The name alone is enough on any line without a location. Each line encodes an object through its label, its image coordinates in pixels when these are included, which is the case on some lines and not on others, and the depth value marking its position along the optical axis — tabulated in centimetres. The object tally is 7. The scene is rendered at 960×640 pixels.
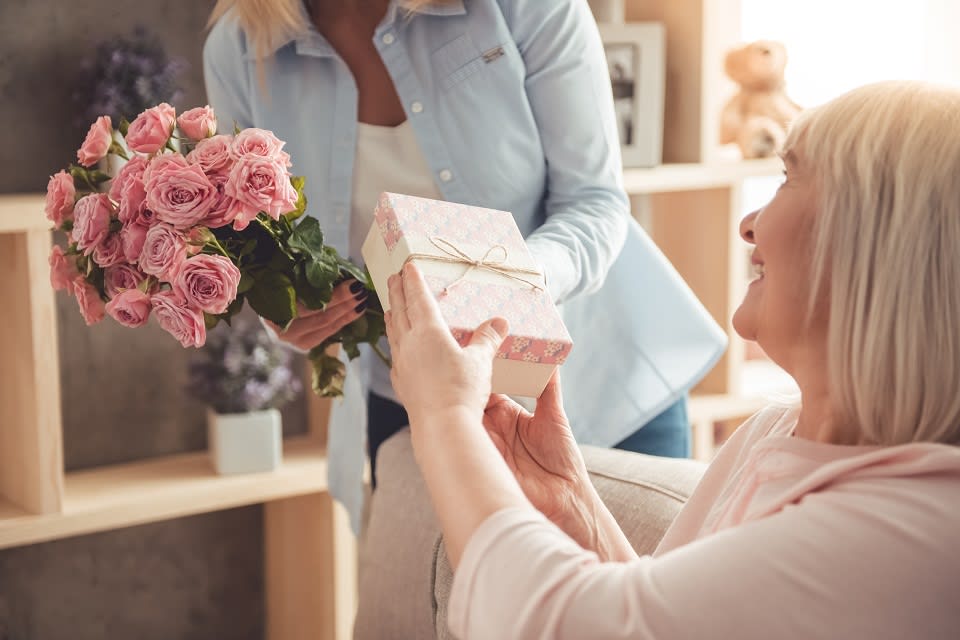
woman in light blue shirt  165
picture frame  242
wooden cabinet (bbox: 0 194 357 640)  197
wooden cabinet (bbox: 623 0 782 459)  247
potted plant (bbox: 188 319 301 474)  227
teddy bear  259
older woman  83
